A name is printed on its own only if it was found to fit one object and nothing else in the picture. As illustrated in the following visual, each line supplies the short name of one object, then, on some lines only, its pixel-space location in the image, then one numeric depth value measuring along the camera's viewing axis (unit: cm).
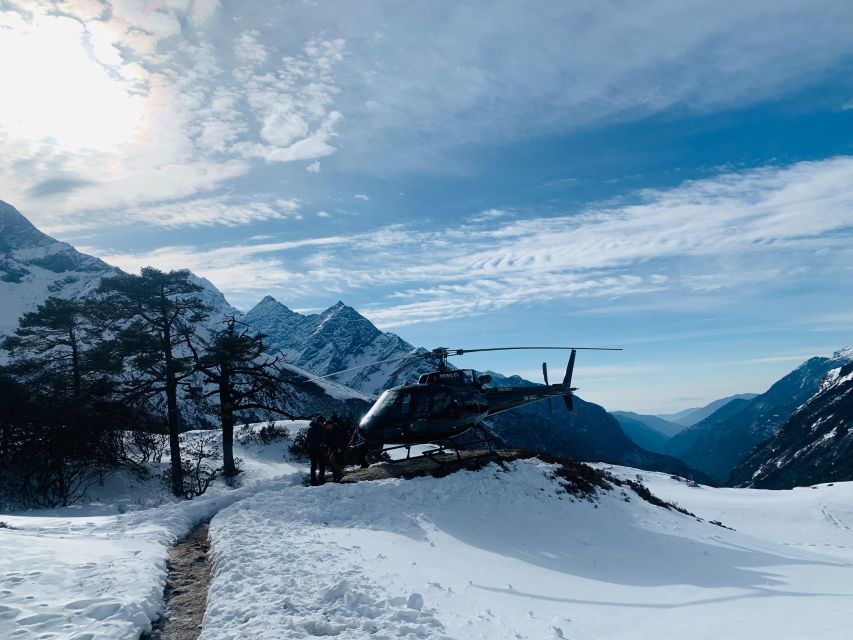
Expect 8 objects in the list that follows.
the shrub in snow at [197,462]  2292
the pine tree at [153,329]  2334
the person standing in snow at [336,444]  1731
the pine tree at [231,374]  2478
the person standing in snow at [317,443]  1769
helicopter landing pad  1639
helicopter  1609
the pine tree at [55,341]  2416
